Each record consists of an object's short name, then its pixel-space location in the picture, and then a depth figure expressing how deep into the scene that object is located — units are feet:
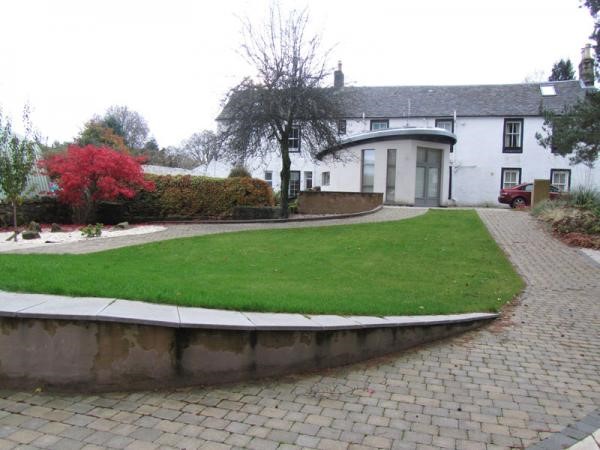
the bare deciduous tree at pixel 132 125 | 202.90
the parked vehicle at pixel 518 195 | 83.15
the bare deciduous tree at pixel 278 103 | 52.01
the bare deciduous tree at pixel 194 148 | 191.19
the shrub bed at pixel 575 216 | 41.96
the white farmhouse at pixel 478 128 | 99.35
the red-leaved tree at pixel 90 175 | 51.01
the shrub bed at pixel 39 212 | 53.72
